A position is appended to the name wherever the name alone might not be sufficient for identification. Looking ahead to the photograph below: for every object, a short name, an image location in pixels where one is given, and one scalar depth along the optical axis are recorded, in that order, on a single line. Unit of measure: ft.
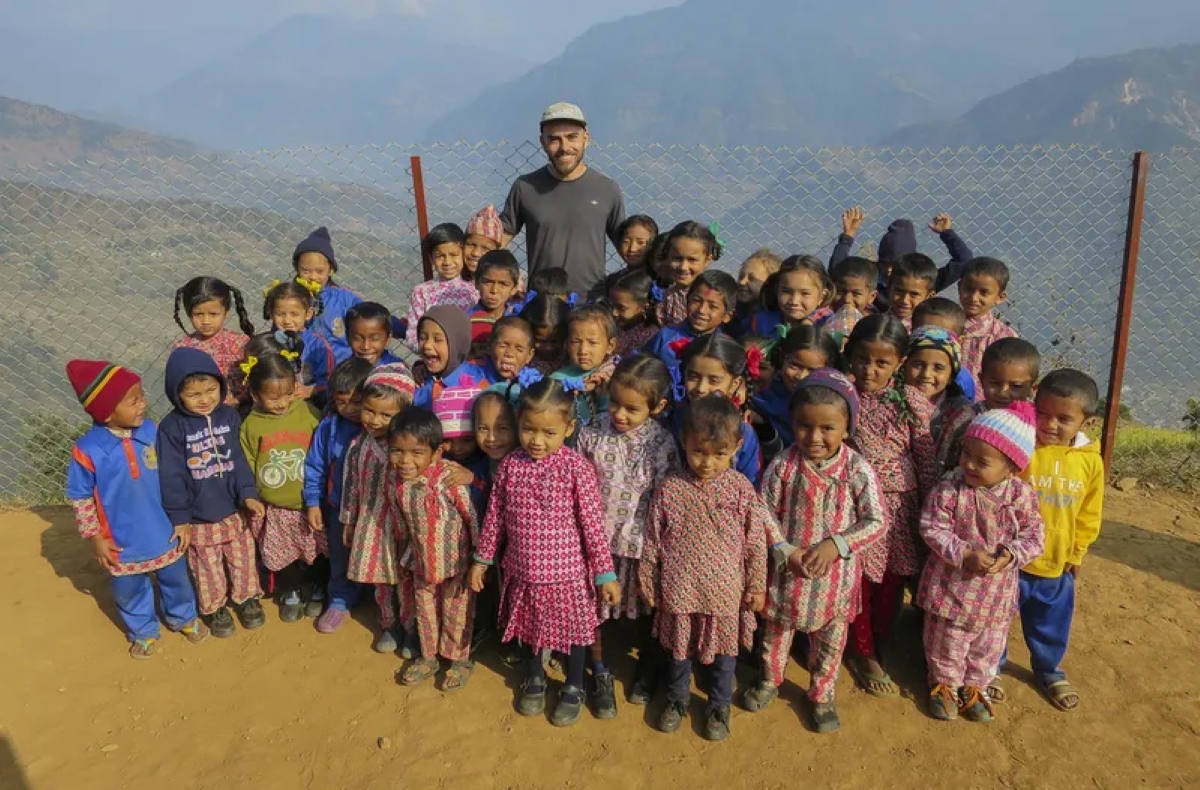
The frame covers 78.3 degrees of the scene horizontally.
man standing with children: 13.98
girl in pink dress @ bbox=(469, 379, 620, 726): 8.70
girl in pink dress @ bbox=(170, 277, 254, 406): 11.77
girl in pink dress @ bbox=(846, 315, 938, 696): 9.21
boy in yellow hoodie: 9.07
